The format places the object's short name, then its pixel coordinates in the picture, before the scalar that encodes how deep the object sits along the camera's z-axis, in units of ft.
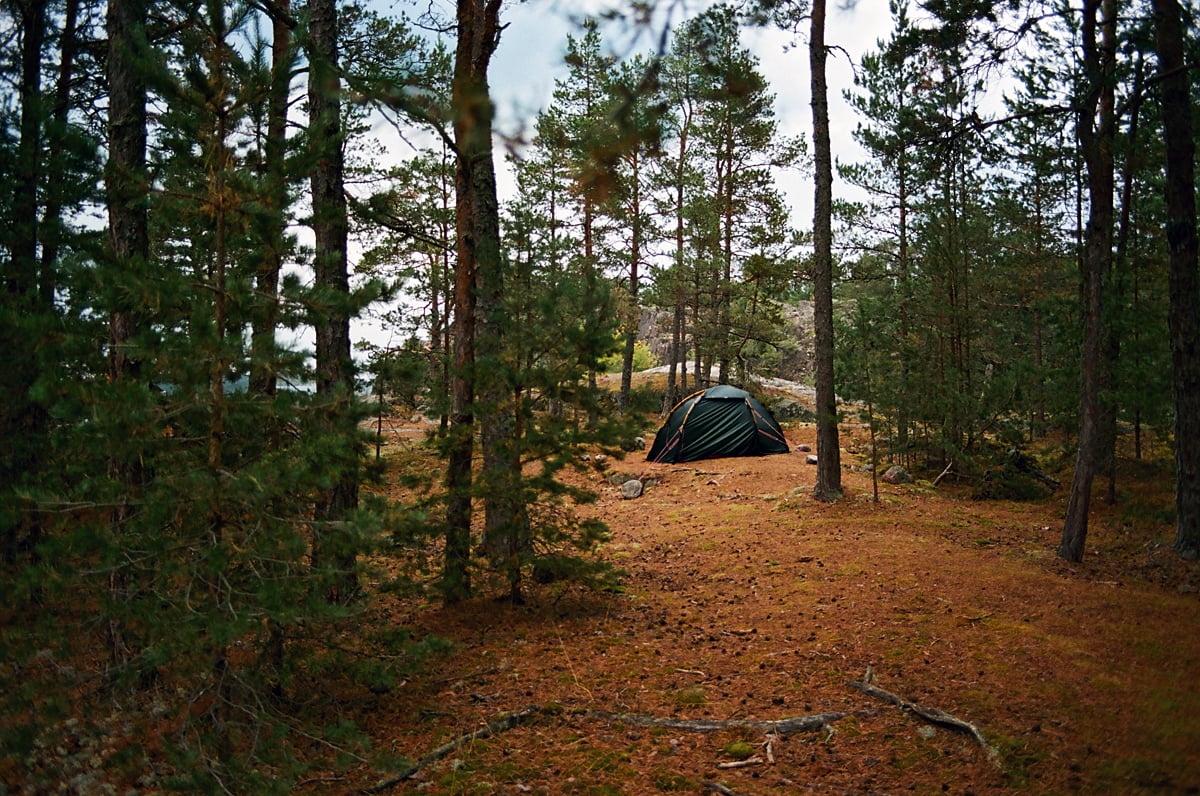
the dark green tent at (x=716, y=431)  54.54
